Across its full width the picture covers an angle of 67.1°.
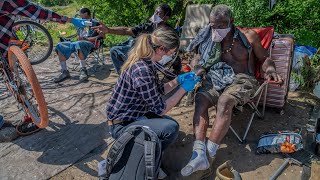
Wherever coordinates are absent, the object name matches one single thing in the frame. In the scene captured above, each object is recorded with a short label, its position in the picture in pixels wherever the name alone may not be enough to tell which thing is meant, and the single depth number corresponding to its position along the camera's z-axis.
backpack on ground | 1.88
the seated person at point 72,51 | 4.11
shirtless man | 2.32
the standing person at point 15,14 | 2.80
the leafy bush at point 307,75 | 3.41
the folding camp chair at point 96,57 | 4.38
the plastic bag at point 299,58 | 3.48
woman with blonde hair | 2.02
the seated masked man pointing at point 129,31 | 3.64
